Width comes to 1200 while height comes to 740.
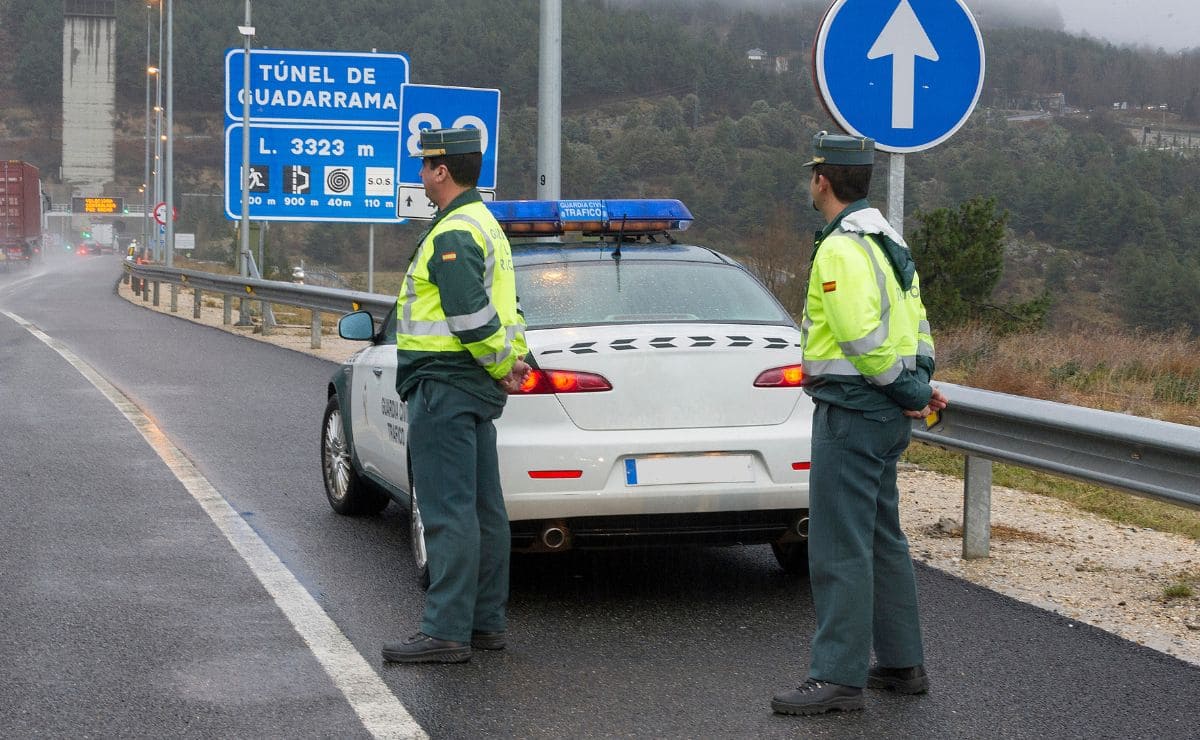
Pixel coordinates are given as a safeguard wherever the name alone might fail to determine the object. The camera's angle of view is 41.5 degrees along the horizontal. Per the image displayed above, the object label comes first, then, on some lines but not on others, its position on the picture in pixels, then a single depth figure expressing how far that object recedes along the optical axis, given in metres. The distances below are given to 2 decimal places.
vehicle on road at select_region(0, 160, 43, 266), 74.56
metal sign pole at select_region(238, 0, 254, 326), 24.48
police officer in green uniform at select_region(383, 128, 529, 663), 5.10
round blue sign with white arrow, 6.42
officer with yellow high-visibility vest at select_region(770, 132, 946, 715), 4.49
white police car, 5.83
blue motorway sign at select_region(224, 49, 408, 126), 24.05
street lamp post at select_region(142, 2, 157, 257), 77.25
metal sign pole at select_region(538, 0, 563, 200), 13.10
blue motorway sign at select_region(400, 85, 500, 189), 17.52
